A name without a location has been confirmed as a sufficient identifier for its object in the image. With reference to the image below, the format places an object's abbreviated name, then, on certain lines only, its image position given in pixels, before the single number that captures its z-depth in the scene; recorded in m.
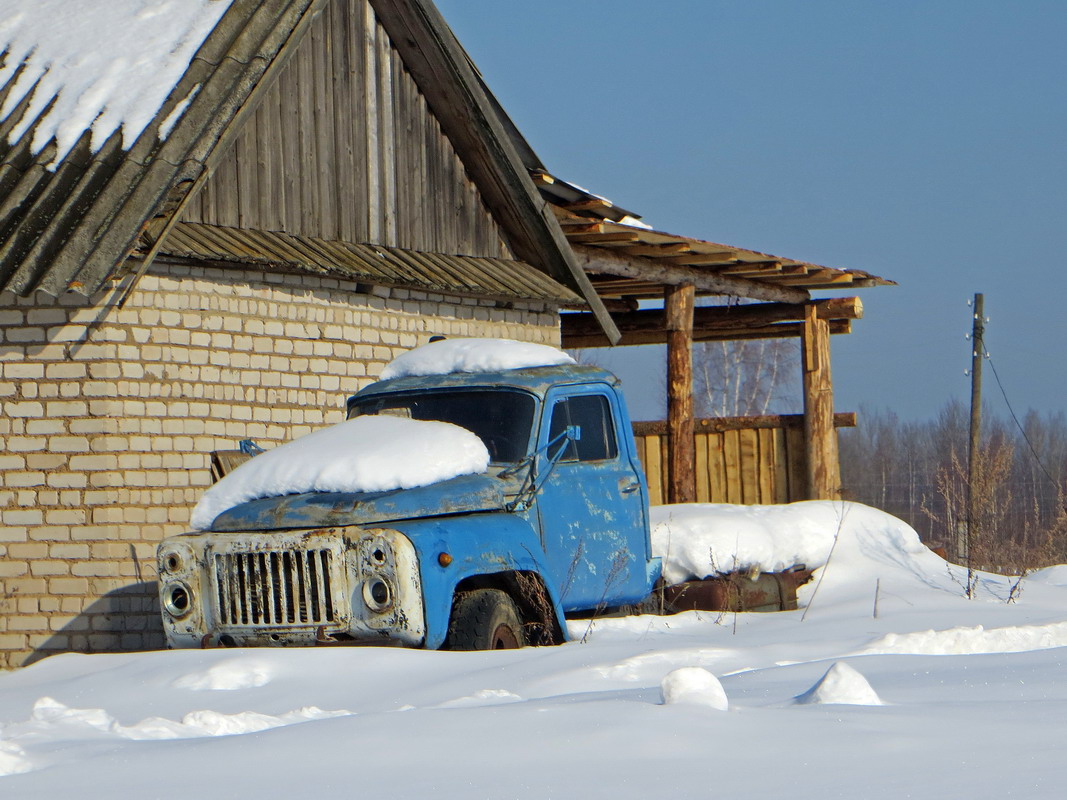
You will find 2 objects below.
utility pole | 52.25
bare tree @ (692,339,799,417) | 89.44
